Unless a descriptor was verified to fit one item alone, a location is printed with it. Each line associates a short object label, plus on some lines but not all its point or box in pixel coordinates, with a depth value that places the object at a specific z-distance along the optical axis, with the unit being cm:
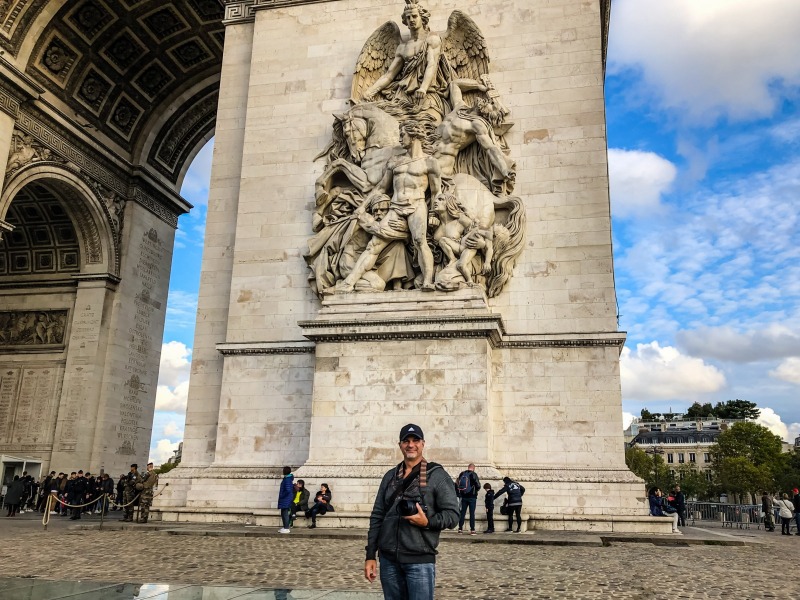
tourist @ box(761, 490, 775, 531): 2227
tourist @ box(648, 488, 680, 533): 1722
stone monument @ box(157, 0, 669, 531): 1459
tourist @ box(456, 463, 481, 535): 1283
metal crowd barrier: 2597
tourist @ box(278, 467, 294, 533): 1316
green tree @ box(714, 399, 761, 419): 10321
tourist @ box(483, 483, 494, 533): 1305
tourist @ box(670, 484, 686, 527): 1869
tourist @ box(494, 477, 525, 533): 1322
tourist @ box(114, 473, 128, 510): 2181
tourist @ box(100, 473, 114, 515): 1889
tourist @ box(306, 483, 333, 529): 1359
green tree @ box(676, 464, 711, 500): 7056
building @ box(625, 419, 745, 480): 9262
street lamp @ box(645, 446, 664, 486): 9019
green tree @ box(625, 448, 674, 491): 7259
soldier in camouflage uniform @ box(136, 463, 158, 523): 1584
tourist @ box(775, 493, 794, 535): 1978
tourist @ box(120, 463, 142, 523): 1675
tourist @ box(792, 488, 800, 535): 1928
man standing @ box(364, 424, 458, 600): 407
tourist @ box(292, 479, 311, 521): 1342
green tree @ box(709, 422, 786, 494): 5456
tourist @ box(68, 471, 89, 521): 1936
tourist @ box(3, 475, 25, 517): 1908
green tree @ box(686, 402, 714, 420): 11289
